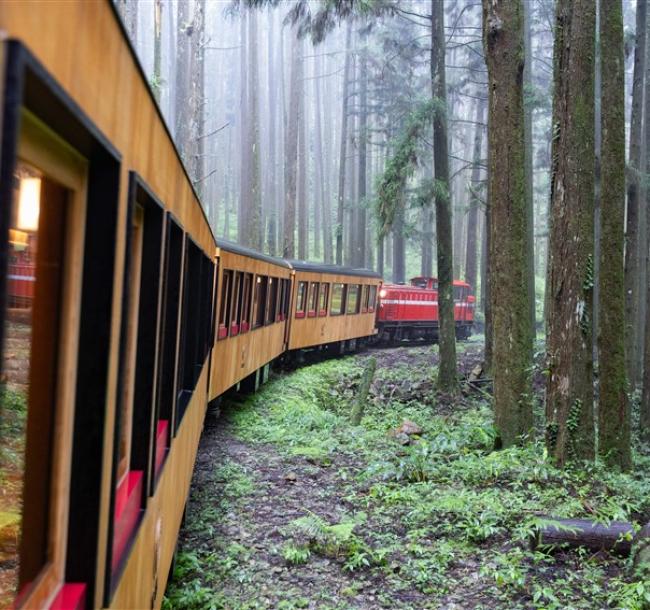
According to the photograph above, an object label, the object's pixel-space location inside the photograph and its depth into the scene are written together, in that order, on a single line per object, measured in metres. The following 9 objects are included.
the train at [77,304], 1.32
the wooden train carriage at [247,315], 10.05
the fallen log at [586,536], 5.80
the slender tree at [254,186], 27.75
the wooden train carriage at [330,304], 18.38
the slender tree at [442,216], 15.76
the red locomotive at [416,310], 27.89
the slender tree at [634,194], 15.43
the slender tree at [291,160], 27.09
